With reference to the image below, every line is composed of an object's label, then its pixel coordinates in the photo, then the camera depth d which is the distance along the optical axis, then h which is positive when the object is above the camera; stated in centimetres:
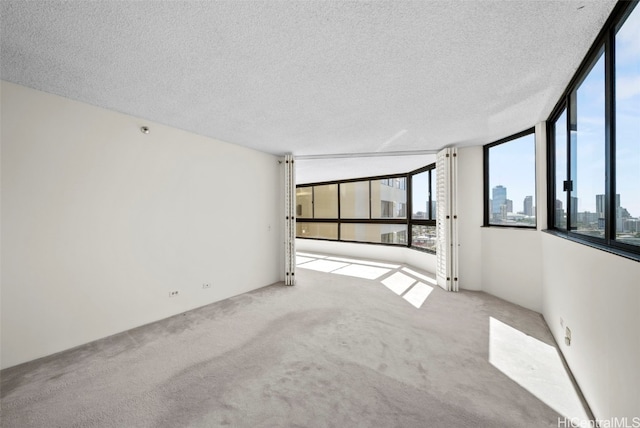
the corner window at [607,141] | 132 +45
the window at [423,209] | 518 +5
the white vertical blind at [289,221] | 438 -15
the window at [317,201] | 756 +34
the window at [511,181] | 328 +42
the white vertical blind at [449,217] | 390 -9
